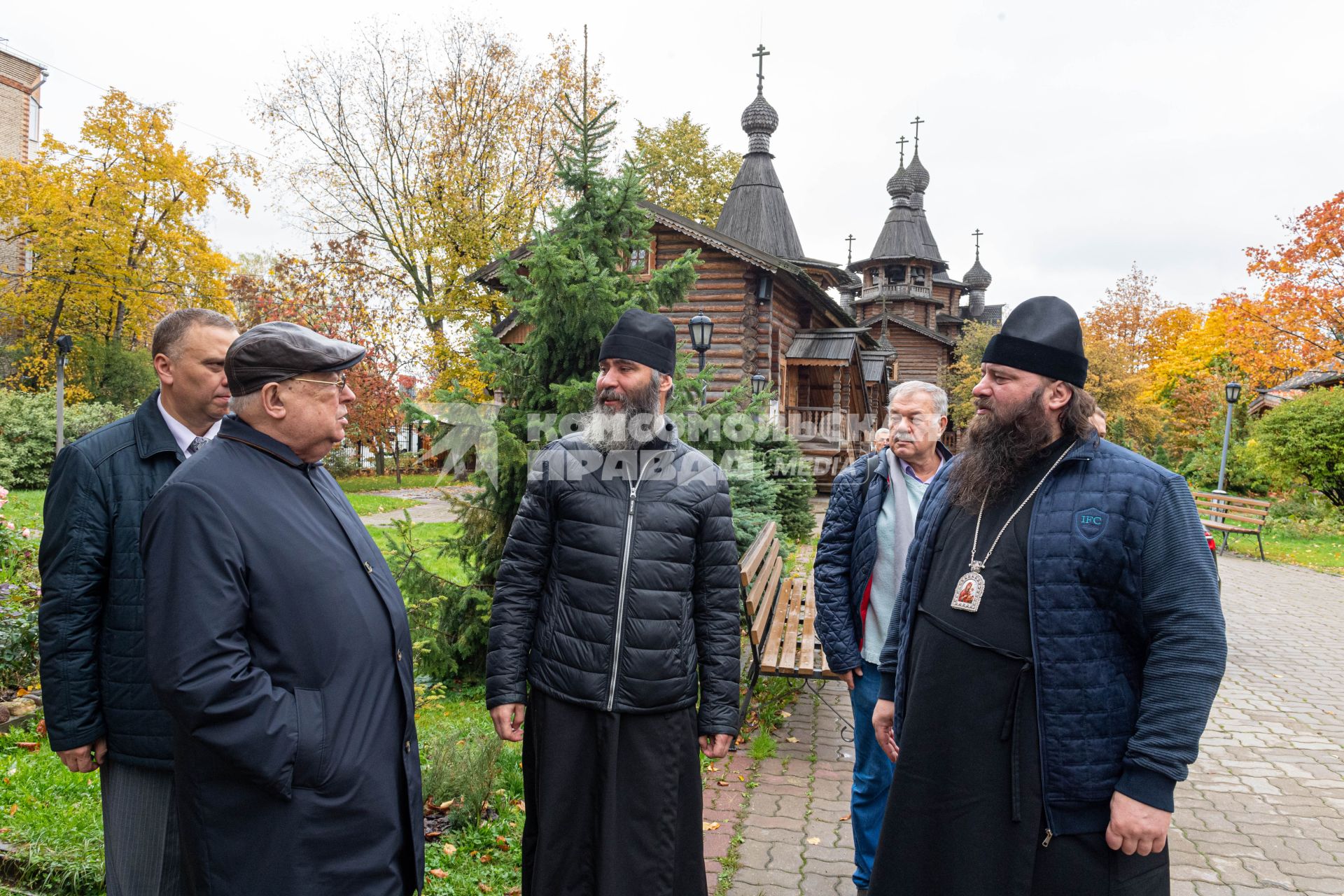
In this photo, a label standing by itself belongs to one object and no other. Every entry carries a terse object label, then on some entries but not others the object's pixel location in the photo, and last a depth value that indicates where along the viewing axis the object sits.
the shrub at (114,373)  25.22
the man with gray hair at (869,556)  3.37
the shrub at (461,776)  3.81
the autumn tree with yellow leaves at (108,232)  24.08
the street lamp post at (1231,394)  20.50
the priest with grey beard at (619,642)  2.71
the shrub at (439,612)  5.43
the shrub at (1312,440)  18.62
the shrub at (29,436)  18.83
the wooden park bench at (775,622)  4.78
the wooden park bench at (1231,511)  14.24
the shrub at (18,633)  4.92
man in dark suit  2.24
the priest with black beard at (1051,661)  2.04
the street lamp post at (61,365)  15.16
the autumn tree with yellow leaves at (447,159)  23.95
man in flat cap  1.77
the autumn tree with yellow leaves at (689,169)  33.28
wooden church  18.03
